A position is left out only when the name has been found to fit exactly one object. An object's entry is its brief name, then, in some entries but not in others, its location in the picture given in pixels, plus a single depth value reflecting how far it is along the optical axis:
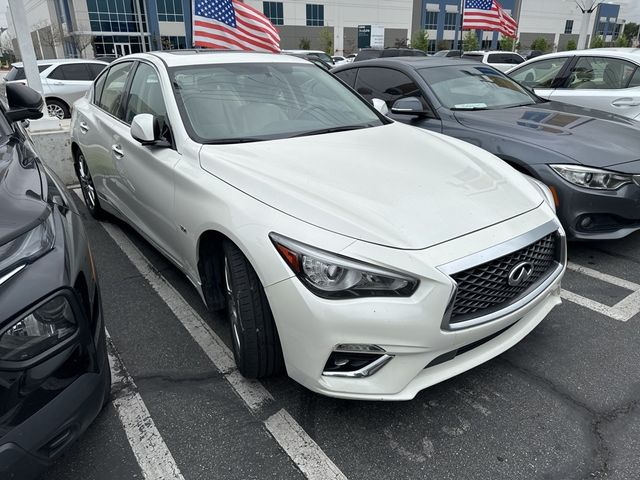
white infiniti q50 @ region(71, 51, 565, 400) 1.97
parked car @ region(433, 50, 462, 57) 25.88
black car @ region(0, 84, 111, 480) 1.46
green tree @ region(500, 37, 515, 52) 48.70
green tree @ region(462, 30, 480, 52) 51.61
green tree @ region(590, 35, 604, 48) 43.20
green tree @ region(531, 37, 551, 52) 54.56
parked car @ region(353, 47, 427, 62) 19.06
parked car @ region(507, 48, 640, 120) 5.97
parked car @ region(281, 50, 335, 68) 22.67
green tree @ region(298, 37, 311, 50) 56.28
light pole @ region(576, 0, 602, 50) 16.45
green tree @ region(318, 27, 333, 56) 54.25
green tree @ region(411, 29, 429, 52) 50.59
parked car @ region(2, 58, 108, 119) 11.96
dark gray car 3.70
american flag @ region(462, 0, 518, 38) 12.74
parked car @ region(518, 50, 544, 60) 29.17
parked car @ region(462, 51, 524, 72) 20.44
